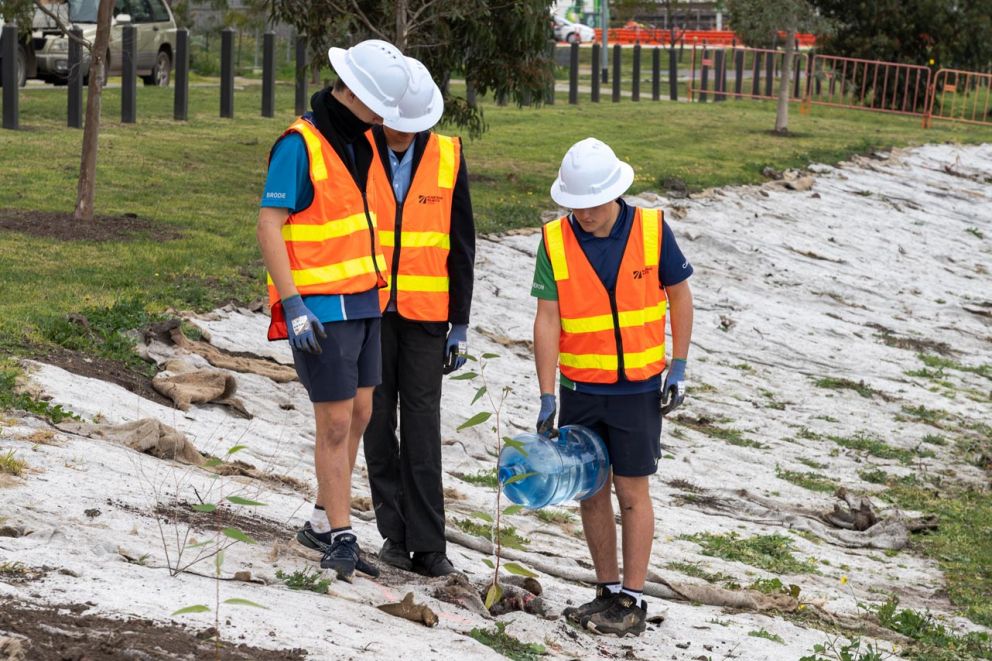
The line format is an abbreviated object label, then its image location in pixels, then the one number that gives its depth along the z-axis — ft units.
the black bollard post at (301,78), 65.56
